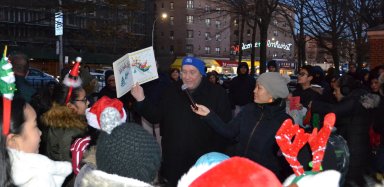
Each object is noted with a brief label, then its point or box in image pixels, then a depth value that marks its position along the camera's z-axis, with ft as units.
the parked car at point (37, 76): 72.52
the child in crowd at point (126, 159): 7.25
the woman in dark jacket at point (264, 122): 13.07
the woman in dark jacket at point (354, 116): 19.04
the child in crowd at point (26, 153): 8.52
